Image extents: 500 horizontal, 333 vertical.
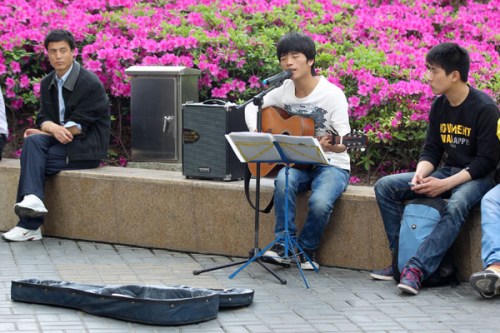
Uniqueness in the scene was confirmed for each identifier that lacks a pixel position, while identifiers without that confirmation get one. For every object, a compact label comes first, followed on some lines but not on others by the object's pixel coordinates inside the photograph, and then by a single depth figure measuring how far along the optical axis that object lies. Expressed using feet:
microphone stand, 33.60
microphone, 32.96
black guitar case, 28.11
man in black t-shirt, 32.58
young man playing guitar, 34.98
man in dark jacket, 39.69
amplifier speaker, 37.31
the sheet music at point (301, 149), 32.04
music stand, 32.33
